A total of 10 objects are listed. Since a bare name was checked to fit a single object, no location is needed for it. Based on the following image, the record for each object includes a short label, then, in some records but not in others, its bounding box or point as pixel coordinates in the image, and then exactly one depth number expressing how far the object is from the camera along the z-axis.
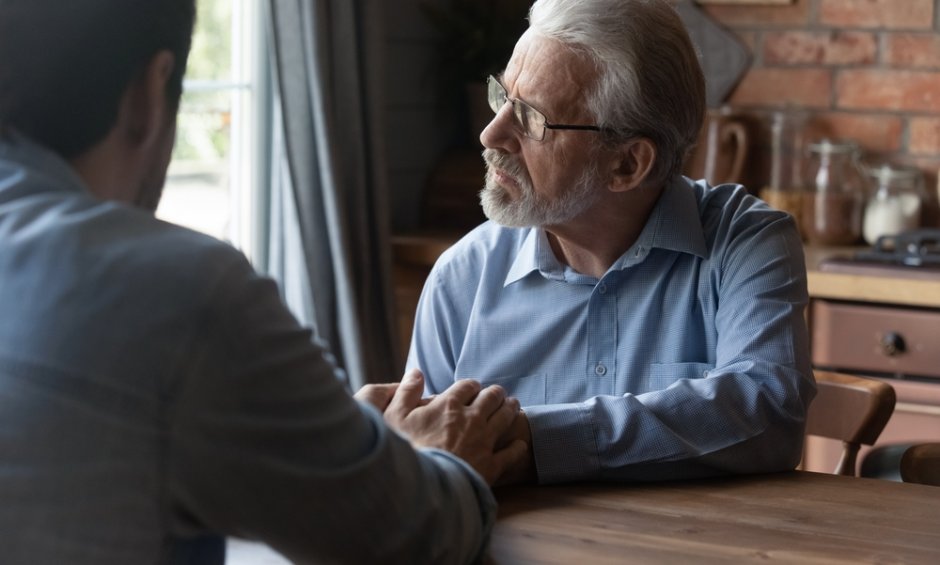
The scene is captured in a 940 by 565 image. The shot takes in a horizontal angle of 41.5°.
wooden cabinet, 2.80
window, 3.00
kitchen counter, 2.77
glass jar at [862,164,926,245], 3.21
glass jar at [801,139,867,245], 3.27
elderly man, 1.79
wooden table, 1.24
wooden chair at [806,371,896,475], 1.92
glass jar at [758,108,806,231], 3.41
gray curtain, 3.04
